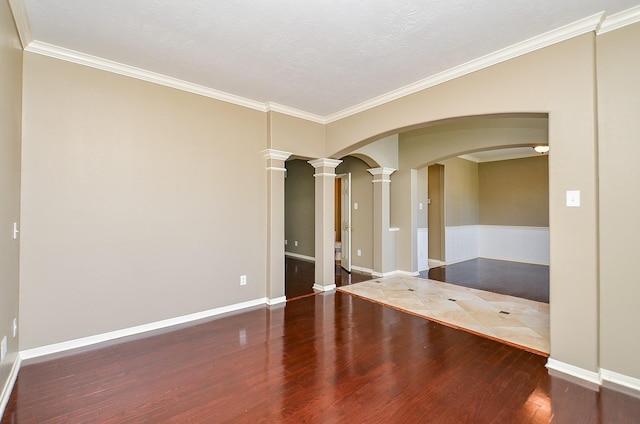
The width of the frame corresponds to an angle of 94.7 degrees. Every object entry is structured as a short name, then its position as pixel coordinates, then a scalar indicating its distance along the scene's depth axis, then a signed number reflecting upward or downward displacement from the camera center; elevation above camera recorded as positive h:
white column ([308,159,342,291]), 4.78 -0.13
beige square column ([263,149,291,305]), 4.15 -0.16
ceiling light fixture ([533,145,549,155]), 4.96 +1.11
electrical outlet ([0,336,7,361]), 1.99 -0.93
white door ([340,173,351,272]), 6.50 -0.16
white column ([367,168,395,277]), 5.73 -0.16
